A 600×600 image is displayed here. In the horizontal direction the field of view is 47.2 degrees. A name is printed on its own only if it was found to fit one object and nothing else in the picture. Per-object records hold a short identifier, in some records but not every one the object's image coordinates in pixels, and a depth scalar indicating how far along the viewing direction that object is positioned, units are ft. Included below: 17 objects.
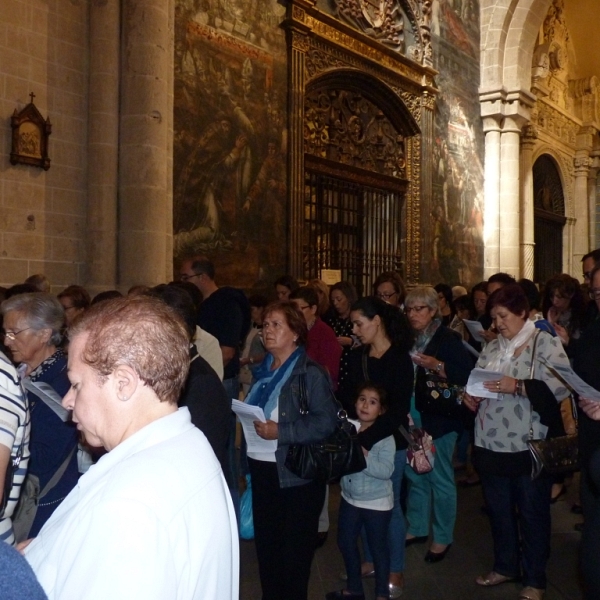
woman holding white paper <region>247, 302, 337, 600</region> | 10.67
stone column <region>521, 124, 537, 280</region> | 54.54
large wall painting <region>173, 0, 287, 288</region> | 26.84
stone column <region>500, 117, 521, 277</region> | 51.62
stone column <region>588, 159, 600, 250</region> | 69.72
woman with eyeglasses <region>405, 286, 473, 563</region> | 14.39
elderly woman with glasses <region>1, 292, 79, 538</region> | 8.71
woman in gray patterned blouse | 12.33
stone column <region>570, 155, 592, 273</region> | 68.18
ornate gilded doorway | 33.30
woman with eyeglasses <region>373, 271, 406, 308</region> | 18.89
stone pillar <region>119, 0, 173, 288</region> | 23.17
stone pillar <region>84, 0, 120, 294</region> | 23.11
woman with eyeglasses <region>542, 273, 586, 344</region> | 17.38
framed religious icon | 20.91
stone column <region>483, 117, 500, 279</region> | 51.62
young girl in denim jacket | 12.05
